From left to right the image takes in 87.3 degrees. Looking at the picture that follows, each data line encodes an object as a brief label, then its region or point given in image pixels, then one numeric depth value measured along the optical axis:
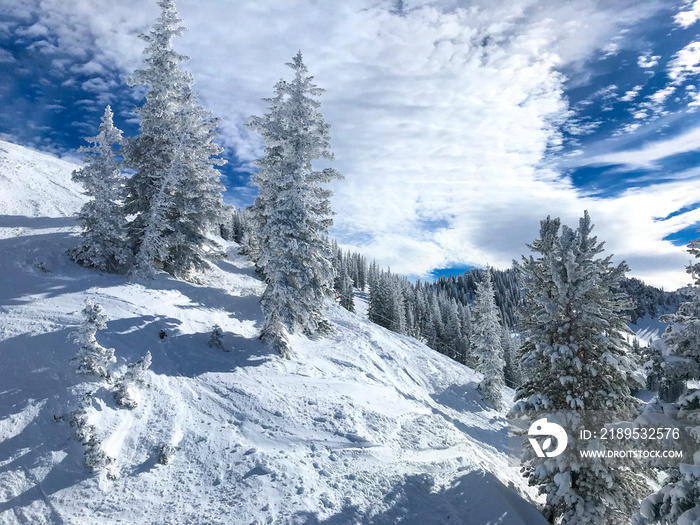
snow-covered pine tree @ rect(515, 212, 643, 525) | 12.08
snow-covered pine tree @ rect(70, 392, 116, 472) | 9.23
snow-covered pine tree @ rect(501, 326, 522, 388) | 64.62
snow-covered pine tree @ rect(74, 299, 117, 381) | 11.45
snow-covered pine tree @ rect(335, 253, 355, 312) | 72.75
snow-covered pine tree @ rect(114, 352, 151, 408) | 11.33
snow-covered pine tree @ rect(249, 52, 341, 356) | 18.06
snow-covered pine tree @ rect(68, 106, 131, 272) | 18.23
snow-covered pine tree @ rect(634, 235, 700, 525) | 6.79
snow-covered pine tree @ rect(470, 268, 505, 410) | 38.56
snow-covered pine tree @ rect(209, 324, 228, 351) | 16.77
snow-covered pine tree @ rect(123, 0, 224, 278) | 20.86
